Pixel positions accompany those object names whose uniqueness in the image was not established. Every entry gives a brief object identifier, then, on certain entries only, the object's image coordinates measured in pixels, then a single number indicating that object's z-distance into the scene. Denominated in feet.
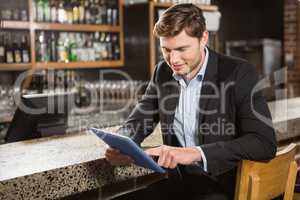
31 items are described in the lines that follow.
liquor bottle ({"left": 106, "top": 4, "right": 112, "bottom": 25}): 16.97
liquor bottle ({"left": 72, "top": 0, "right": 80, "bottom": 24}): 16.05
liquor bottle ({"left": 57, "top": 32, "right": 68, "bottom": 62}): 15.74
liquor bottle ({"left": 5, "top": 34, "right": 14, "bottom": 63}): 14.43
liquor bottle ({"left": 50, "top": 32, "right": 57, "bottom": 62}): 15.51
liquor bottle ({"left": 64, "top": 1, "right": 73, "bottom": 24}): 15.85
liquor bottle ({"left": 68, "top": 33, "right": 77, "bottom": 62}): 16.15
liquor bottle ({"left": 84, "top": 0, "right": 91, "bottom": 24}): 16.43
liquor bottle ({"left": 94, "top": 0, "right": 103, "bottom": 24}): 16.74
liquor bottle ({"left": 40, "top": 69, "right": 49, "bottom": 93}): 15.25
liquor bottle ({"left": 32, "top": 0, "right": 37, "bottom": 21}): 14.69
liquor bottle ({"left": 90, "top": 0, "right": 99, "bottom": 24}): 16.62
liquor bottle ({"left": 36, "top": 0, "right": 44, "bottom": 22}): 14.96
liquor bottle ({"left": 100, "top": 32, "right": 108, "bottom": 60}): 17.11
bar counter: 4.36
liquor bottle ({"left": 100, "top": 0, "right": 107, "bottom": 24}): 16.87
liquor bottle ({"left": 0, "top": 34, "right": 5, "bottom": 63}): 14.32
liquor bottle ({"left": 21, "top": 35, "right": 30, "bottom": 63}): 14.56
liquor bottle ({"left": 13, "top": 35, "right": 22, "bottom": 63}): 14.52
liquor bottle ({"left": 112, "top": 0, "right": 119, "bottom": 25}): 17.12
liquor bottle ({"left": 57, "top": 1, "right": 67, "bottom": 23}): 15.56
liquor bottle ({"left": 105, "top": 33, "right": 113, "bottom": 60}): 17.28
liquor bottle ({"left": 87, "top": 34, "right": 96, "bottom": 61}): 16.61
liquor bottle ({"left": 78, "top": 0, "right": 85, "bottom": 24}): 16.25
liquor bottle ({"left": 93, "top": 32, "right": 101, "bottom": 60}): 16.99
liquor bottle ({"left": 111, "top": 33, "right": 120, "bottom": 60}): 17.51
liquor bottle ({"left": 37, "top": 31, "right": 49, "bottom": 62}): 15.11
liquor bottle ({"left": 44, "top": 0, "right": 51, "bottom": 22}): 15.16
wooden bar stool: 4.49
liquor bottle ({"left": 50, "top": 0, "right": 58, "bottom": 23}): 15.37
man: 4.78
